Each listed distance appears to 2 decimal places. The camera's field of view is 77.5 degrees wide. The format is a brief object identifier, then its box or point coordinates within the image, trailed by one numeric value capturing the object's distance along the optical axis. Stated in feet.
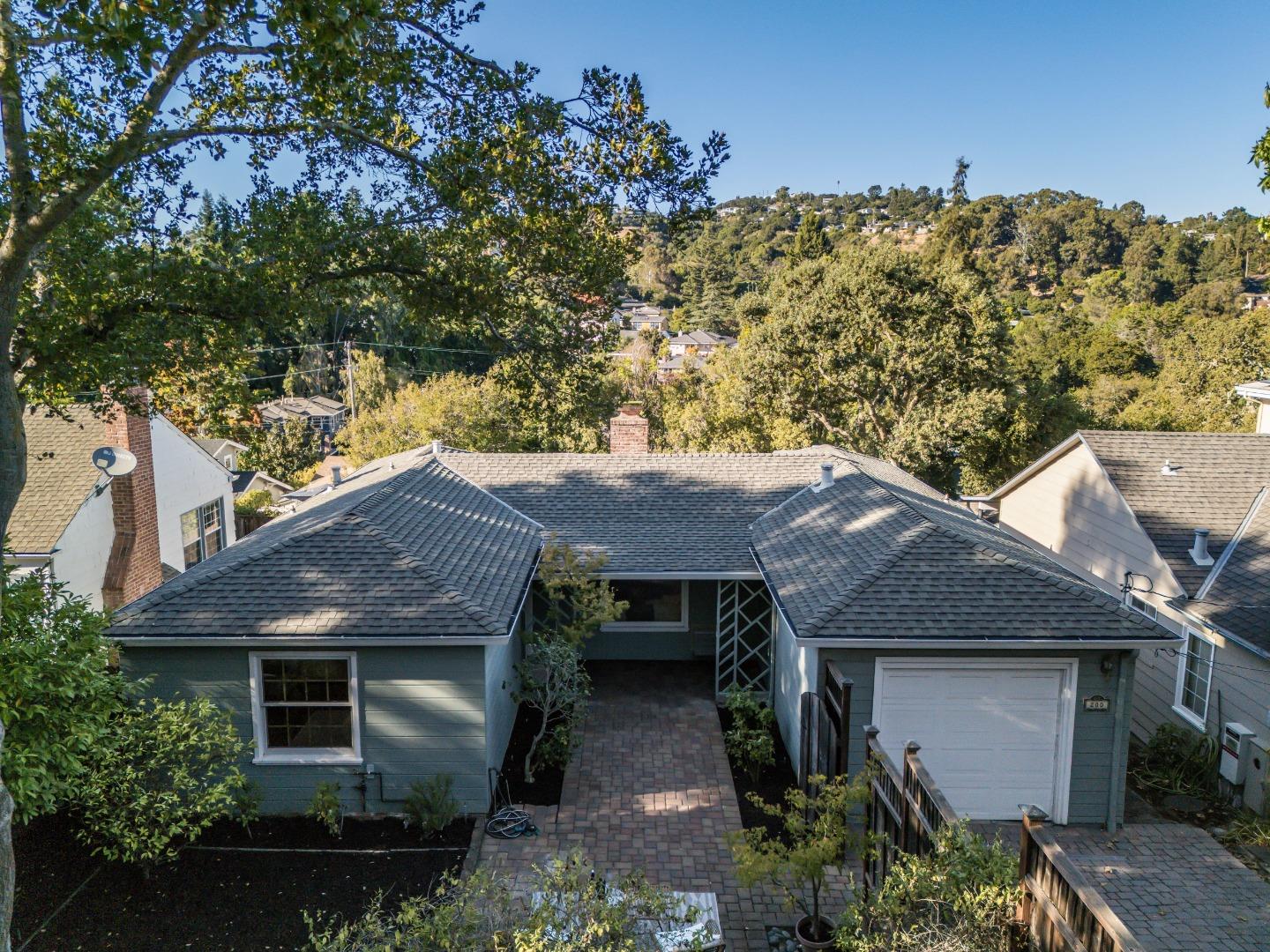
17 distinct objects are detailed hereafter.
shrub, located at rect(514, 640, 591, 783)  34.94
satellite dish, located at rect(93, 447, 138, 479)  43.99
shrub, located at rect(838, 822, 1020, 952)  16.20
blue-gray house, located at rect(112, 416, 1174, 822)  29.35
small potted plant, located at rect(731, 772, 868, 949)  20.80
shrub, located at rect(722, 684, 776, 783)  34.42
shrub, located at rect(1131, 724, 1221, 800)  33.78
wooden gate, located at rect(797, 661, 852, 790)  26.50
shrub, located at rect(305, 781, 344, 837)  28.50
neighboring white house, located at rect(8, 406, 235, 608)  45.93
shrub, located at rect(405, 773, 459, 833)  28.94
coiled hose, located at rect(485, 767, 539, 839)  29.48
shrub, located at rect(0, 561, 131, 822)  20.34
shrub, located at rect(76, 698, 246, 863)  24.26
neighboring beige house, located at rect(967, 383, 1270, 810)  34.30
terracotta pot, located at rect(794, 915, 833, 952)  21.62
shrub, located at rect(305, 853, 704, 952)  16.37
